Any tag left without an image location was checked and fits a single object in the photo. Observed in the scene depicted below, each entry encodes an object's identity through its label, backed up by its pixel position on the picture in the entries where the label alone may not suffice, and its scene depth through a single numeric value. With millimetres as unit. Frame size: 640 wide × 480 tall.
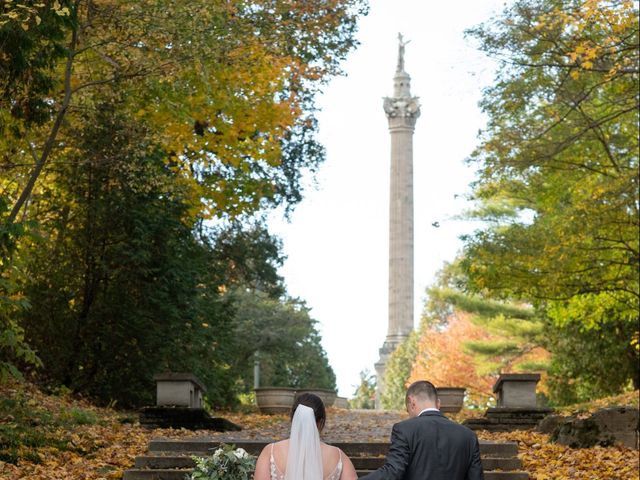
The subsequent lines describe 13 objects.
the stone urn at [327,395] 31556
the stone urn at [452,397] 27656
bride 6875
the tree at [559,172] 20641
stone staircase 13555
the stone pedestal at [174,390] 19188
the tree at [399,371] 57875
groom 6922
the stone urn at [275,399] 28047
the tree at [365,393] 70625
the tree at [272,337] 41844
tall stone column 64812
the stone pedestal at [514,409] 19297
